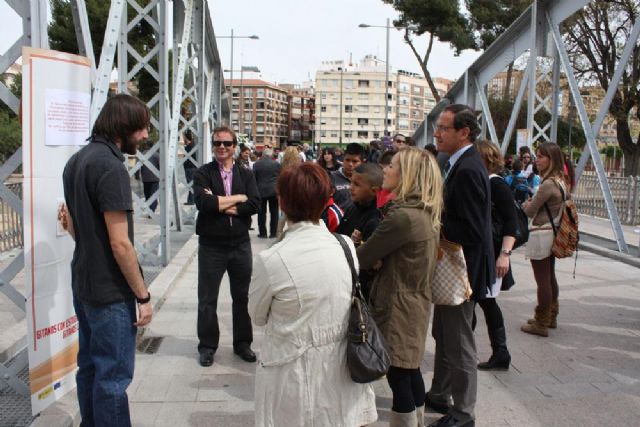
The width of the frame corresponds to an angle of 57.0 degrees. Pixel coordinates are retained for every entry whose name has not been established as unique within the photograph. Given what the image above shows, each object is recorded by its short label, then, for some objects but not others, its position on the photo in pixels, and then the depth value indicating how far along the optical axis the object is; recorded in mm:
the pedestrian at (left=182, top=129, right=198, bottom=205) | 11765
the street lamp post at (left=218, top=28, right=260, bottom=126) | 40875
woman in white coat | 2320
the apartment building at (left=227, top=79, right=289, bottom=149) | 153875
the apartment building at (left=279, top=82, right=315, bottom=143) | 169375
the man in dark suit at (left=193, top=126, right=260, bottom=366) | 4645
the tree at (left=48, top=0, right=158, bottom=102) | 22203
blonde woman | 2938
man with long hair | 2738
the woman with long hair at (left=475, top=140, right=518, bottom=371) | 4219
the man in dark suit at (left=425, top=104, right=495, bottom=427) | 3398
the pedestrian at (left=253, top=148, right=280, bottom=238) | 11062
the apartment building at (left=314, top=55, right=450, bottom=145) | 130375
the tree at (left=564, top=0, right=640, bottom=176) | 21359
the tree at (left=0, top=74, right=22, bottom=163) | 17219
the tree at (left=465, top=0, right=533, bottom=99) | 26781
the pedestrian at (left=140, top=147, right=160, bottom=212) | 12055
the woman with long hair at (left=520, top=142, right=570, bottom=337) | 5445
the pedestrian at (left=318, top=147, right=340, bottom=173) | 7816
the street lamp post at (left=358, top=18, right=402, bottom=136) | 32588
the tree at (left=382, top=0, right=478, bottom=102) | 28116
